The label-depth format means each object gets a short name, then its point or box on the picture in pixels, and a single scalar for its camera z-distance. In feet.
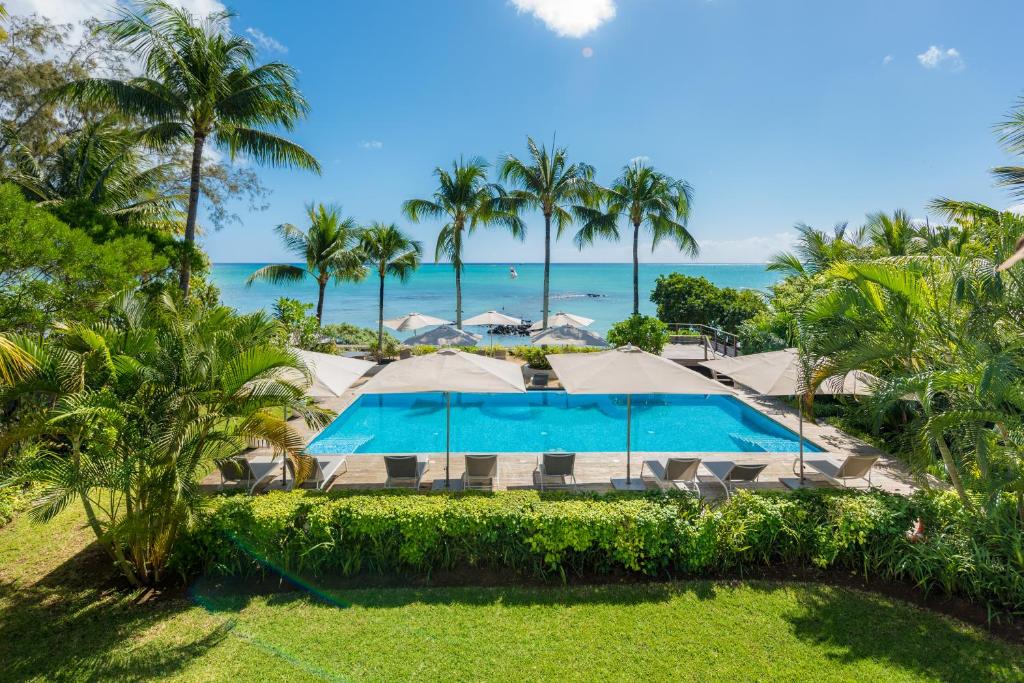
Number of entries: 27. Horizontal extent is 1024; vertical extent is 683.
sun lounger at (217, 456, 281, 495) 26.66
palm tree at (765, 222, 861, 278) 54.34
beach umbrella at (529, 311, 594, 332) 65.59
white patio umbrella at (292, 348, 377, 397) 27.73
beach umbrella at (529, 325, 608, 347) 57.00
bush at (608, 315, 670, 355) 60.23
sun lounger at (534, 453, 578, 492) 27.32
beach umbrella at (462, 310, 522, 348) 68.80
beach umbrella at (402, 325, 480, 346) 59.06
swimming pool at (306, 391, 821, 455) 37.68
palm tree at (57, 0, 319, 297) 34.38
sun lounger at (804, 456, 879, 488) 26.40
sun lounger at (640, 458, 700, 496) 27.07
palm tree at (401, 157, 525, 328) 70.42
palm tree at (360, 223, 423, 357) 71.15
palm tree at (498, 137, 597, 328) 69.26
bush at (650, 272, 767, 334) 84.89
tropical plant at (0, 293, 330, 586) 15.96
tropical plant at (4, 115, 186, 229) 41.96
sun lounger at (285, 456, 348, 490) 26.76
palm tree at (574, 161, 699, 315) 71.46
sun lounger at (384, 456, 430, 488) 26.89
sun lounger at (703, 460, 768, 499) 26.91
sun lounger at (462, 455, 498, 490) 26.76
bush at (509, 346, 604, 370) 61.36
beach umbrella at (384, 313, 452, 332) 69.67
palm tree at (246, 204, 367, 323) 67.77
